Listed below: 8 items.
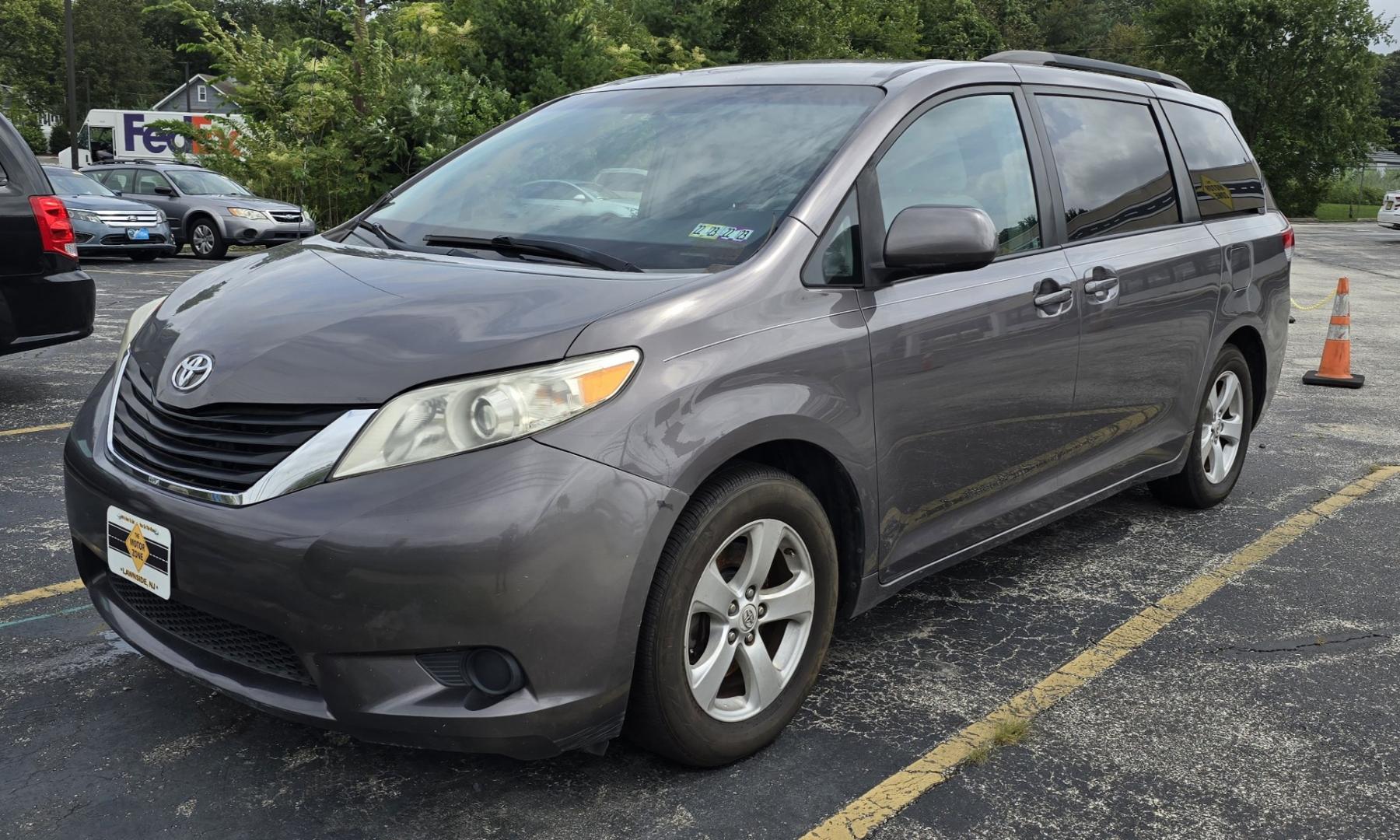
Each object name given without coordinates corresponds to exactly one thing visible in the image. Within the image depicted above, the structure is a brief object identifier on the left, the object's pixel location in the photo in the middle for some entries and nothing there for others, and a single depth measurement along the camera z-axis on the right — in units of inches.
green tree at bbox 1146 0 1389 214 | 1769.2
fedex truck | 1750.7
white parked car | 1174.3
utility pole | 1411.2
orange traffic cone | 344.2
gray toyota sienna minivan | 98.2
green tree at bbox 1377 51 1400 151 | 4008.4
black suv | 252.8
